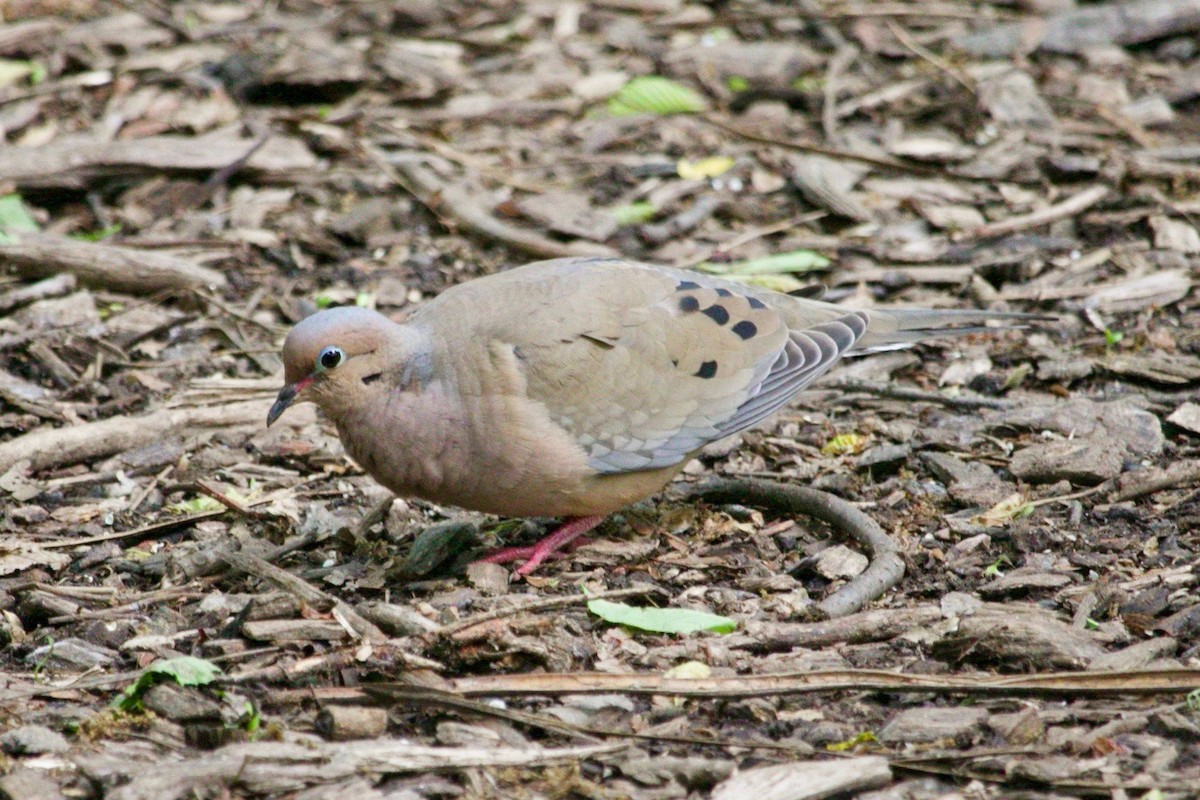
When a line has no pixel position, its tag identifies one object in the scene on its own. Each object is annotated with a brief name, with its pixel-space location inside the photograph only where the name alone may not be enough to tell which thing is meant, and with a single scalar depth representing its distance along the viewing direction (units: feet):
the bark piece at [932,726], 22.61
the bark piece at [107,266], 41.34
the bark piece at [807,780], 20.94
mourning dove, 29.04
